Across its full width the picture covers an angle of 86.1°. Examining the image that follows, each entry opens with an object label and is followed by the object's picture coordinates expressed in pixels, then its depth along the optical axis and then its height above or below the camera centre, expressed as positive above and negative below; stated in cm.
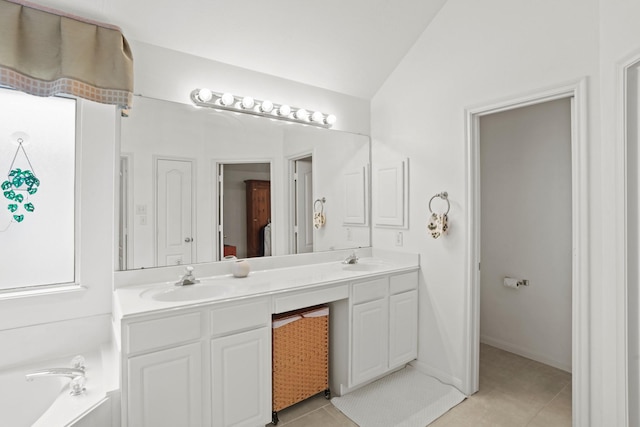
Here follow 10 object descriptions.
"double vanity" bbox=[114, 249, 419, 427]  156 -66
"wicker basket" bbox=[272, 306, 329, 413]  209 -91
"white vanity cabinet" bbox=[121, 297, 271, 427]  153 -75
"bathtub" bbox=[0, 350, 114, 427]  152 -84
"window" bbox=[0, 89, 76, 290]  179 +13
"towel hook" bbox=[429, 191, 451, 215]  250 +12
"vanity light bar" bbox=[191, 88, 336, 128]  223 +77
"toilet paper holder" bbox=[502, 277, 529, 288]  300 -60
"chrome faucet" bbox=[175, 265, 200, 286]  202 -38
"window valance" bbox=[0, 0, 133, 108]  158 +80
